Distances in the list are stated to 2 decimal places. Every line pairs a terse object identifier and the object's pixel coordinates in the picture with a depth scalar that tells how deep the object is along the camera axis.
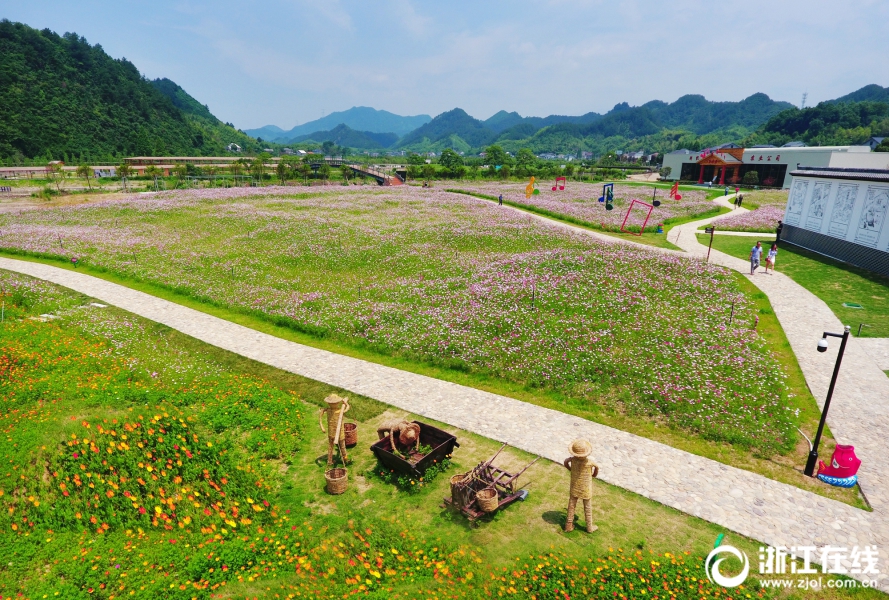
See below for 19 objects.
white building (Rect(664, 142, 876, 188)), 71.56
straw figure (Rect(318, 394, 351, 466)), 11.02
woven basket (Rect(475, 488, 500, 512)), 9.56
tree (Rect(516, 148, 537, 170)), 138.93
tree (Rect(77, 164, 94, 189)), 72.03
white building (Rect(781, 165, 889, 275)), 28.31
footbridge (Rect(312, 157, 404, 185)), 95.81
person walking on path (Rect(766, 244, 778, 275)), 29.06
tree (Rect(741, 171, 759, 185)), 90.19
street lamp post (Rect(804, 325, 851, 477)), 10.27
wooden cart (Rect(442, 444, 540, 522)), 9.78
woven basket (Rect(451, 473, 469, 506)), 9.80
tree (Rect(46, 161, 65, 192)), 77.50
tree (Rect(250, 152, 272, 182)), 89.53
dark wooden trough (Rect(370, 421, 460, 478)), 10.83
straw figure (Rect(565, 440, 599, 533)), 8.98
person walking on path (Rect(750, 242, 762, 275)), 28.39
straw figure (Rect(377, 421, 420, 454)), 11.31
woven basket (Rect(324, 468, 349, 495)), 10.52
